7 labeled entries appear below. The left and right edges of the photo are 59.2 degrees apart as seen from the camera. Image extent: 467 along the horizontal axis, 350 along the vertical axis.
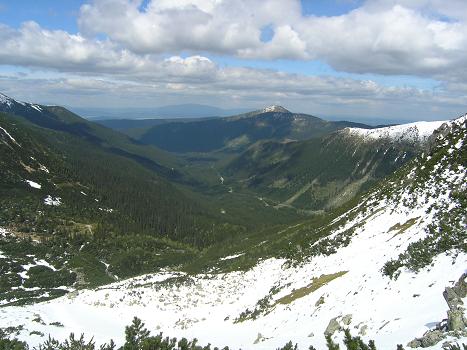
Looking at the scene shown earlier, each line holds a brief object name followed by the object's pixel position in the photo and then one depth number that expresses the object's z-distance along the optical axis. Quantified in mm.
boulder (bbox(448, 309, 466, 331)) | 16358
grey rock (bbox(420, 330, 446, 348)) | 16431
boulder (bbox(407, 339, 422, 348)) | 17016
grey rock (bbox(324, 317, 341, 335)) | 25406
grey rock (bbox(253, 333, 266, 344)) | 32275
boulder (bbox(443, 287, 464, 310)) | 17684
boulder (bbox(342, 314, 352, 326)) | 25469
